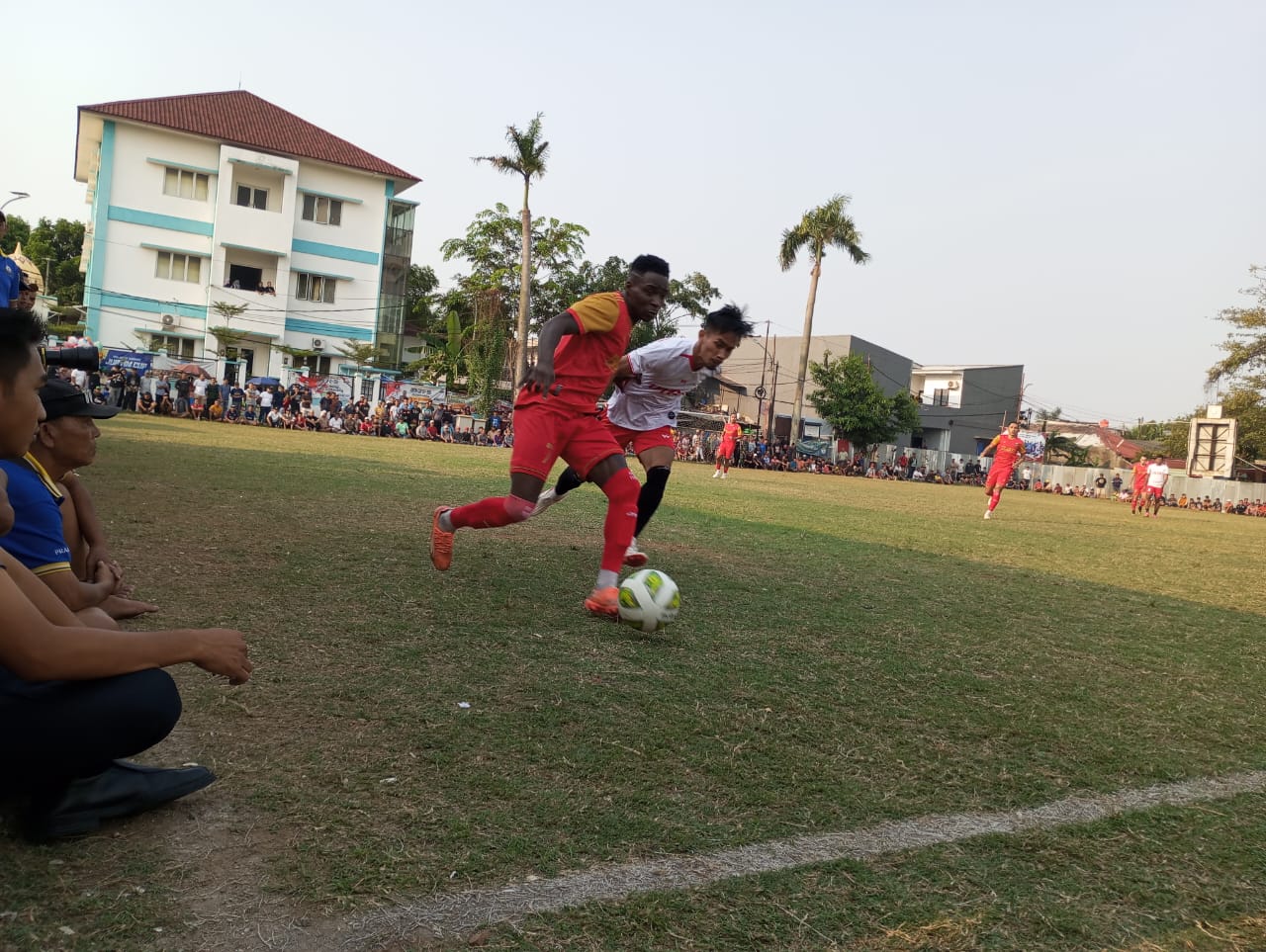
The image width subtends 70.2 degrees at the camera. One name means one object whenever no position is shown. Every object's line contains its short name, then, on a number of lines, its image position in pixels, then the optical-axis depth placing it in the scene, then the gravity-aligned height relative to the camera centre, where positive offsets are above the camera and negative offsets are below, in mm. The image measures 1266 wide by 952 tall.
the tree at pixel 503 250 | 47656 +9167
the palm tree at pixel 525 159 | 36406 +10683
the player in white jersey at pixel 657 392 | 5723 +325
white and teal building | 38656 +7292
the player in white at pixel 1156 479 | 27438 +318
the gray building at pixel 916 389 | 61688 +5475
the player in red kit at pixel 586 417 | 5176 +59
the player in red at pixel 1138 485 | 29464 +77
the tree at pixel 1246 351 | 49438 +8094
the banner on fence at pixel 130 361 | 28750 +744
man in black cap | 2785 -443
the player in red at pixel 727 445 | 25984 +20
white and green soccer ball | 4699 -863
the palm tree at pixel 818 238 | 44500 +10719
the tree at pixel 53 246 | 52844 +8030
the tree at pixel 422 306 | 52156 +6692
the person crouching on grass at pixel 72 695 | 2033 -771
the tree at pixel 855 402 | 48000 +2998
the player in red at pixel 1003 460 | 18484 +308
